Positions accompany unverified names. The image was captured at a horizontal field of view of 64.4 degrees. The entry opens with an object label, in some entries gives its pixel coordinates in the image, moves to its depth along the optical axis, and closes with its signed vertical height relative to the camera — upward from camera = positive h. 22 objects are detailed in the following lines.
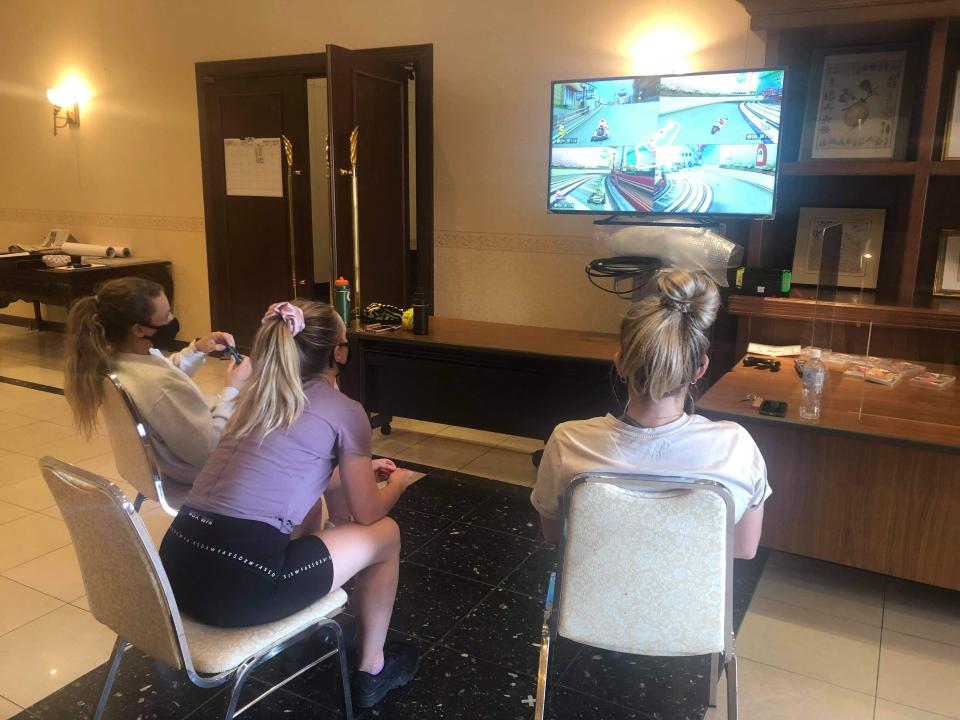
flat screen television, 3.05 +0.30
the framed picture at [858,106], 3.04 +0.45
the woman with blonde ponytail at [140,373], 2.04 -0.45
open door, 3.85 +0.22
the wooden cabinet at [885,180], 2.74 +0.15
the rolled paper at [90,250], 5.71 -0.33
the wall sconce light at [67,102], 5.88 +0.78
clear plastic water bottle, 2.20 -0.50
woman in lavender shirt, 1.50 -0.60
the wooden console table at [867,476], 2.09 -0.72
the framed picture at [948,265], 2.97 -0.17
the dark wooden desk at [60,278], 5.32 -0.51
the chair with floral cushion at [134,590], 1.29 -0.68
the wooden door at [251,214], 4.94 -0.04
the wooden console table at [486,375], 3.04 -0.68
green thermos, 3.34 -0.38
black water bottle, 3.29 -0.44
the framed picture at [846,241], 2.84 -0.09
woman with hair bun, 1.46 -0.41
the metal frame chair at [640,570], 1.30 -0.64
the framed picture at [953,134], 2.88 +0.32
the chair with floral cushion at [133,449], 2.02 -0.65
